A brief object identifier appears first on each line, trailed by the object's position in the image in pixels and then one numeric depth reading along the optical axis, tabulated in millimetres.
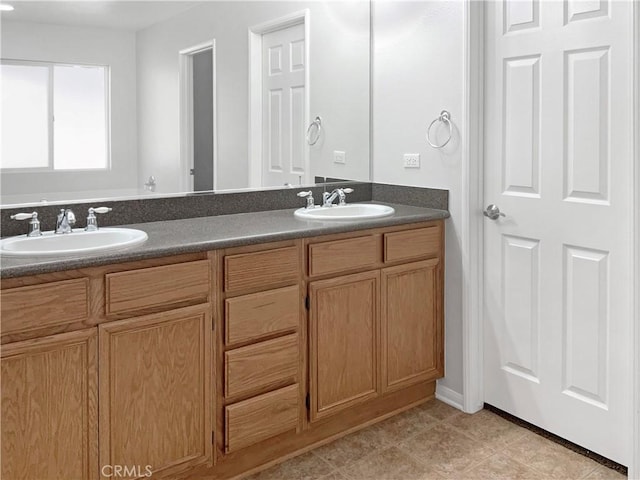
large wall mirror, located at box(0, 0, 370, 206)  2184
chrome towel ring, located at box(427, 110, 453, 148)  2707
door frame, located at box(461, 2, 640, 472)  2611
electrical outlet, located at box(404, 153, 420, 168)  2887
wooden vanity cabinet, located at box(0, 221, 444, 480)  1741
